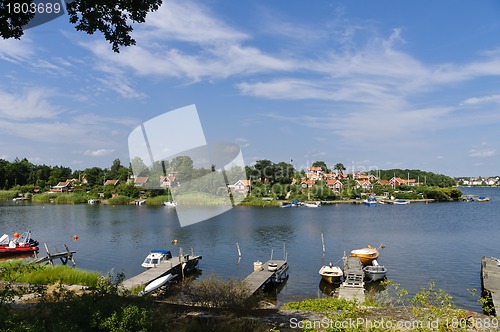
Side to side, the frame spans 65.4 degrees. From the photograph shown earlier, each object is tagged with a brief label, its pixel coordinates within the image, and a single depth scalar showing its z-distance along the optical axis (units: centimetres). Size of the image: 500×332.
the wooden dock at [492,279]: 1775
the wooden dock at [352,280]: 2005
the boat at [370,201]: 8989
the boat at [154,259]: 2755
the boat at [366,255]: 2967
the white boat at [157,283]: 2062
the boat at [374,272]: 2569
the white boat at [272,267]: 2520
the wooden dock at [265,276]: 2189
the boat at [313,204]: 8450
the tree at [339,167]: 12362
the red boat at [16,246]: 3328
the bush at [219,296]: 1243
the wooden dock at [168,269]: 2161
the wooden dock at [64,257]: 2920
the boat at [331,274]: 2452
